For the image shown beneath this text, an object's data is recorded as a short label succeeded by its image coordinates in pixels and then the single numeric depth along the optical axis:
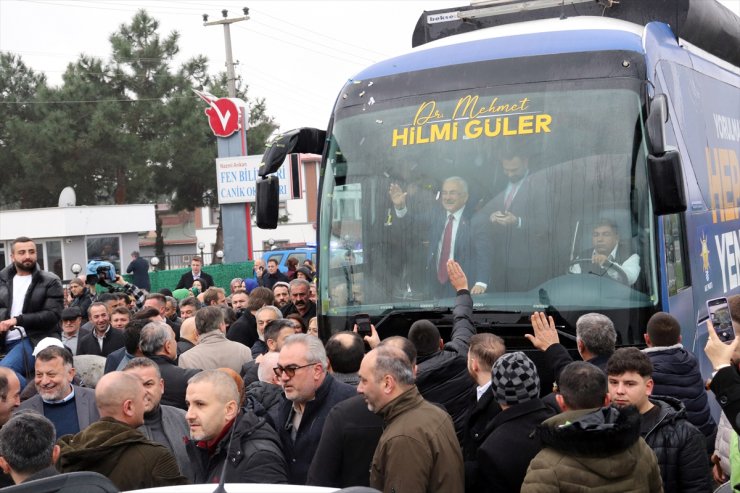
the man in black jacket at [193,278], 20.44
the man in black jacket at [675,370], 6.36
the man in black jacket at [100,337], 10.30
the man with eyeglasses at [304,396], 5.73
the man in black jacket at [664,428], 5.13
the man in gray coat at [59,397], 6.84
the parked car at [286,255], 29.62
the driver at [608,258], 7.59
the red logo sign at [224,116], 30.61
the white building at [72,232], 40.47
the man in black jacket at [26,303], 9.45
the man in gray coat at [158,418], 5.97
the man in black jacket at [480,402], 5.41
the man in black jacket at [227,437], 5.08
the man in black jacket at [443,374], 6.29
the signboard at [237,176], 30.28
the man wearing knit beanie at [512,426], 5.16
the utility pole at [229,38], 39.99
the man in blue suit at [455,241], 7.96
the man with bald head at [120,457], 4.93
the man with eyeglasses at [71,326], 10.74
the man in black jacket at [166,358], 7.38
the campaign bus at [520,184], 7.65
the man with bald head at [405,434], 4.96
